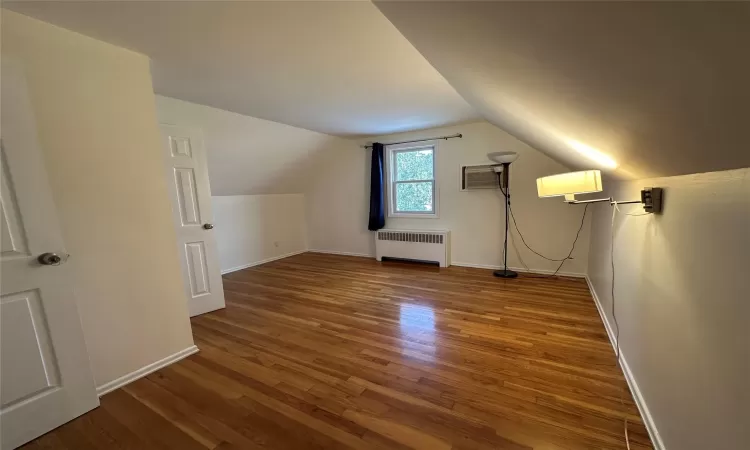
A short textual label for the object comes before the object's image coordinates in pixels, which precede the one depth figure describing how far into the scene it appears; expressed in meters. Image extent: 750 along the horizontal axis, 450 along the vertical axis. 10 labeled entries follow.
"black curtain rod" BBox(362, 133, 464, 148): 4.16
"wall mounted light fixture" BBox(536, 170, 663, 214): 1.35
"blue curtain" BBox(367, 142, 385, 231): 4.81
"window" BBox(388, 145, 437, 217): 4.62
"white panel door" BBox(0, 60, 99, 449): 1.39
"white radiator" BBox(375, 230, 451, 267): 4.41
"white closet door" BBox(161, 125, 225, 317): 2.67
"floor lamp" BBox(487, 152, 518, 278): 3.71
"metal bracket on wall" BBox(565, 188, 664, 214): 1.32
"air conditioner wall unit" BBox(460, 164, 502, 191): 3.97
